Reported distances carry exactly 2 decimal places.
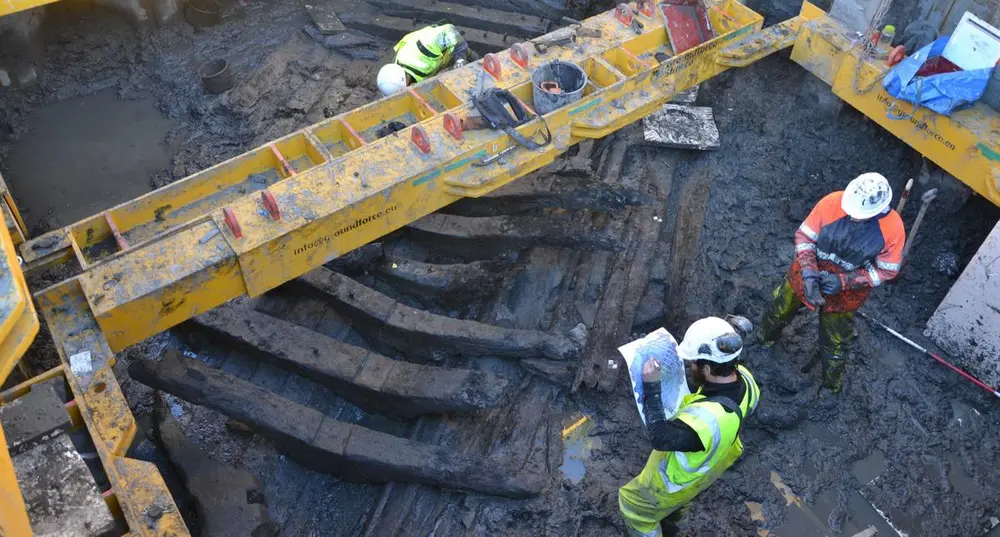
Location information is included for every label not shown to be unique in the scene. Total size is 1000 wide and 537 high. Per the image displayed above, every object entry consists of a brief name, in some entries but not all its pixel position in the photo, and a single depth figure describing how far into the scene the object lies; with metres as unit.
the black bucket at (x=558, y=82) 5.15
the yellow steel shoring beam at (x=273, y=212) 3.78
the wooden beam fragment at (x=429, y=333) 5.39
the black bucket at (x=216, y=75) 8.04
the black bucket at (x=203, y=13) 8.85
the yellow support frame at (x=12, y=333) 2.27
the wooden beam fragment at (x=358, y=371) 4.99
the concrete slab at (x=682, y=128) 7.14
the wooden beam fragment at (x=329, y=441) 4.75
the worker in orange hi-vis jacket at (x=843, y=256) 5.02
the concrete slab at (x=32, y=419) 3.27
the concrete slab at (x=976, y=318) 5.55
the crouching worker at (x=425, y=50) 6.90
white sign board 5.73
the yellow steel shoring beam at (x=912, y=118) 5.63
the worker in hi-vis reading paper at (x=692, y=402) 3.89
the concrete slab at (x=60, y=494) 3.09
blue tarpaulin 5.75
